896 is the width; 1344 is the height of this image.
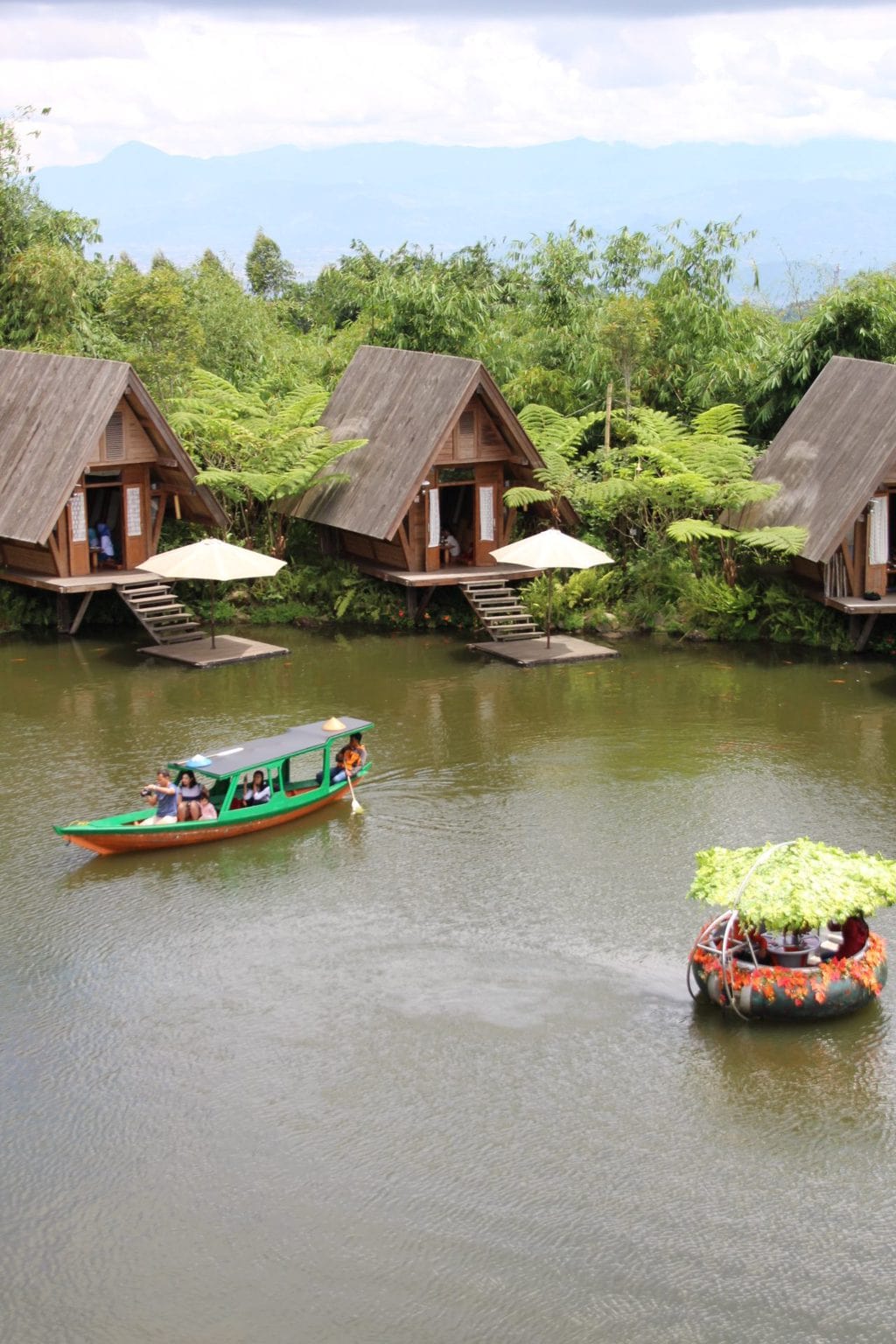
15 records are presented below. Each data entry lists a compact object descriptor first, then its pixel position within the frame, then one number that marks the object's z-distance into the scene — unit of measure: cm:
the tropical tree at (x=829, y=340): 3556
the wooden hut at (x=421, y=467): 3156
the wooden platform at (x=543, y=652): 2955
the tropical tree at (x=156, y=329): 4091
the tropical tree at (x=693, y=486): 3075
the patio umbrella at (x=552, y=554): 2914
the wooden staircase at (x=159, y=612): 3089
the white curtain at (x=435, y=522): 3265
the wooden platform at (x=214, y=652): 2950
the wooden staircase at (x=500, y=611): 3117
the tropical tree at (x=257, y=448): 3269
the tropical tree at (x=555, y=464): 3219
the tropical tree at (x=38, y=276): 3903
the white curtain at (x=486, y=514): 3322
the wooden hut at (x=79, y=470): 3081
